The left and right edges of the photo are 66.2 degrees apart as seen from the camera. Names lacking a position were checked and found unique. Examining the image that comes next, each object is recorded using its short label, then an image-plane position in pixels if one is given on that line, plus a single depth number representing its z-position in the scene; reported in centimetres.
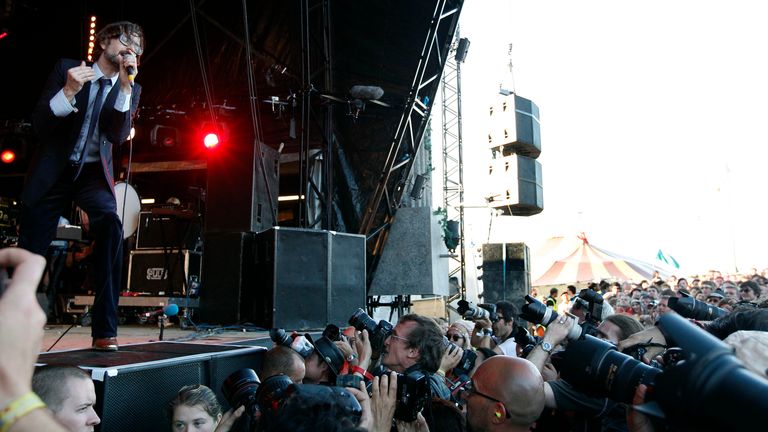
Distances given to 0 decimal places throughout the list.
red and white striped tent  1911
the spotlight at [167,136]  873
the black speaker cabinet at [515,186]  1052
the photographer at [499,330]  405
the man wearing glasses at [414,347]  278
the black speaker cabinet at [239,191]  637
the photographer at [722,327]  252
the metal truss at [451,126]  1489
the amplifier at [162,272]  773
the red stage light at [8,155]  909
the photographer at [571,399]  214
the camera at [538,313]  273
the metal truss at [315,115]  651
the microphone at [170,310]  368
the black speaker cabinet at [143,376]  246
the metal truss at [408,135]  750
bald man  192
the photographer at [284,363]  267
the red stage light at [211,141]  682
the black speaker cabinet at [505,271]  1095
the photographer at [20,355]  74
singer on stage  296
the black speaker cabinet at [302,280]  562
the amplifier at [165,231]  816
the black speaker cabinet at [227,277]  597
